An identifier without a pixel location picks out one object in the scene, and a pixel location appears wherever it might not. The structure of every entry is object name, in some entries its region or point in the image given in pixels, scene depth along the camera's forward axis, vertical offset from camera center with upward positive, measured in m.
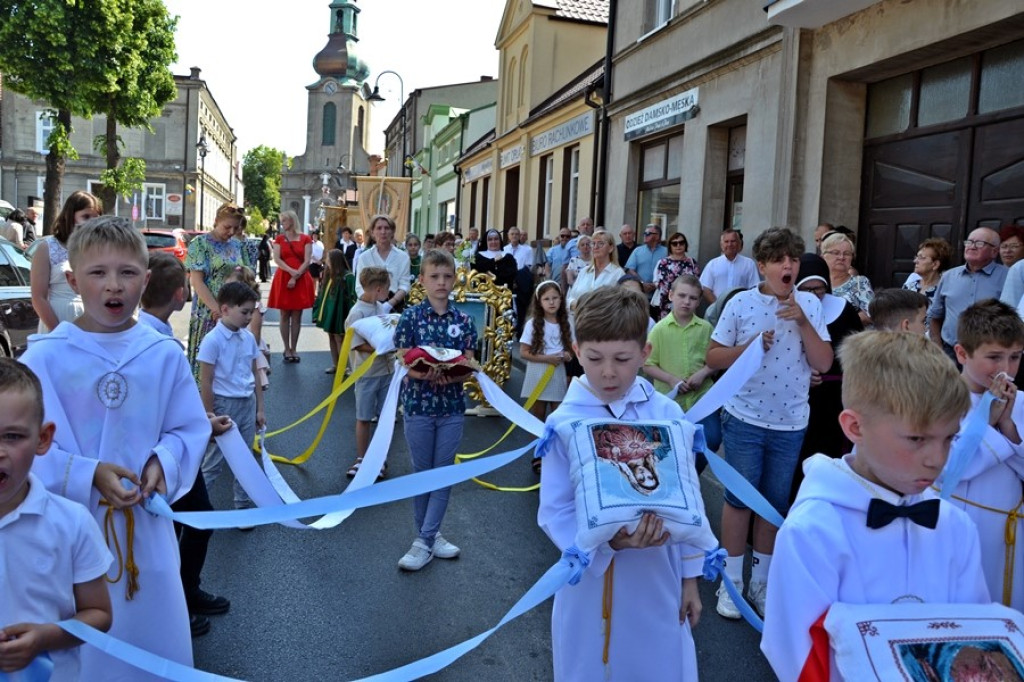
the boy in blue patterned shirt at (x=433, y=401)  5.18 -0.76
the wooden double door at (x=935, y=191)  8.95 +1.15
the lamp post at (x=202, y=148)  46.28 +5.80
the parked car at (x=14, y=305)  8.78 -0.57
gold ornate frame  10.40 -0.54
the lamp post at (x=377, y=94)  31.19 +6.10
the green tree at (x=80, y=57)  25.64 +5.88
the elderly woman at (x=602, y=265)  9.02 +0.14
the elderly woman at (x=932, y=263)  7.76 +0.28
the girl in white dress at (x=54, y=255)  5.87 -0.03
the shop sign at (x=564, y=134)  21.11 +3.68
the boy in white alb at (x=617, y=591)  2.70 -0.95
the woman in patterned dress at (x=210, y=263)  7.54 -0.04
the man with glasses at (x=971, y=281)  7.03 +0.13
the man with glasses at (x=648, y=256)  13.08 +0.37
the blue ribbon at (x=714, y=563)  2.57 -0.81
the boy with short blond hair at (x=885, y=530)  1.94 -0.52
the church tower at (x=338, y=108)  109.38 +19.30
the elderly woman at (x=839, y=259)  5.97 +0.21
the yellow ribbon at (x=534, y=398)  6.83 -0.99
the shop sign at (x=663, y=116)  15.10 +3.02
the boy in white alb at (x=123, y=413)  2.72 -0.49
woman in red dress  12.25 -0.14
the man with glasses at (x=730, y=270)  10.63 +0.18
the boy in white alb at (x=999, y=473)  3.26 -0.64
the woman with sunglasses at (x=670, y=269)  11.37 +0.17
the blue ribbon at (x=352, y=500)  2.94 -0.79
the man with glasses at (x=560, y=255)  15.72 +0.39
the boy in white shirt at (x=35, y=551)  2.08 -0.73
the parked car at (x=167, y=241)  23.91 +0.43
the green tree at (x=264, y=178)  129.38 +12.06
